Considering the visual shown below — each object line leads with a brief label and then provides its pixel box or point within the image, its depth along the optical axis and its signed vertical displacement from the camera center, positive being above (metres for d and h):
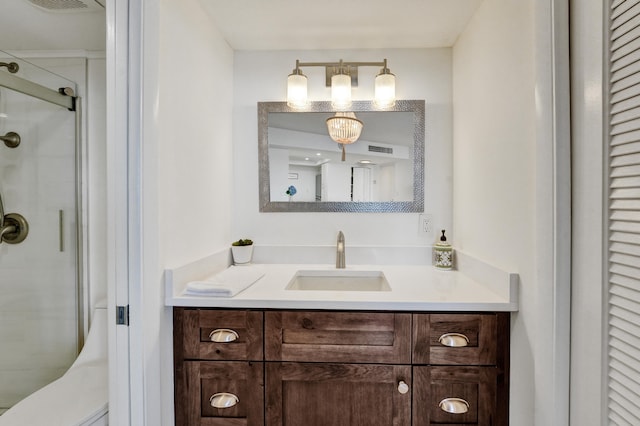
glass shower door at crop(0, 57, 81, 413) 1.23 -0.15
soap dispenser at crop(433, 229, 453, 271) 1.80 -0.26
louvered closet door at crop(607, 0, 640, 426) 0.78 -0.02
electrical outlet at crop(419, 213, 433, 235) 1.92 -0.08
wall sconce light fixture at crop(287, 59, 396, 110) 1.82 +0.71
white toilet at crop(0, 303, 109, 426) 1.15 -0.71
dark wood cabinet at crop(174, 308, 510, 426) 1.21 -0.60
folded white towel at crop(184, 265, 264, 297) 1.27 -0.32
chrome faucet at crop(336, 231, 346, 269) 1.84 -0.25
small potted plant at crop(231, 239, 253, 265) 1.87 -0.24
